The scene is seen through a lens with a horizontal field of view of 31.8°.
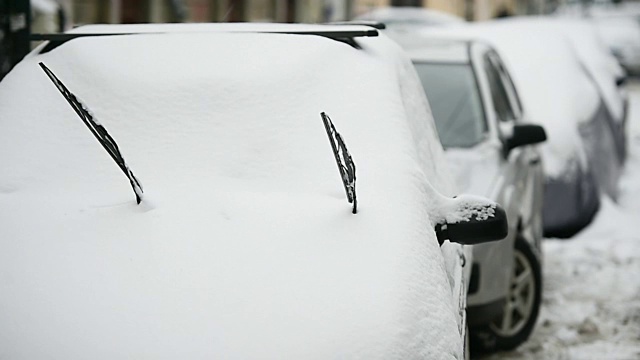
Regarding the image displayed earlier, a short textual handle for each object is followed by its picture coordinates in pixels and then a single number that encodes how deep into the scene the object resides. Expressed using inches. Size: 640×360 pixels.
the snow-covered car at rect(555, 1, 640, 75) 1167.6
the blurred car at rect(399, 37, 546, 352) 217.8
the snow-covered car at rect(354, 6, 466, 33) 886.4
